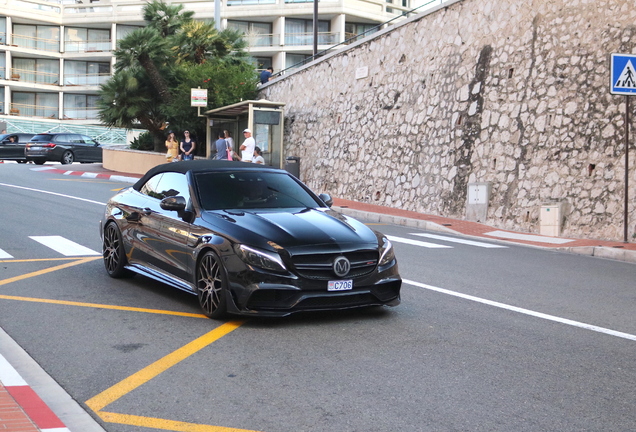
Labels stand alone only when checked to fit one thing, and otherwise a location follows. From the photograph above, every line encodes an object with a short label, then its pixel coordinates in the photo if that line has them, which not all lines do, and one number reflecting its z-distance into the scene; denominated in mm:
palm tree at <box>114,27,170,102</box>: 35031
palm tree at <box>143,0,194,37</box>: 38125
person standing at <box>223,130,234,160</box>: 26859
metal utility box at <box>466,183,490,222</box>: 19109
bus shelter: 28672
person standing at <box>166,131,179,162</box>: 29141
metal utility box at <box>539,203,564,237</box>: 16688
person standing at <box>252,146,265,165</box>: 23969
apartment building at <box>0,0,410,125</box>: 61875
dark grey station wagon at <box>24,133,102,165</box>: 38688
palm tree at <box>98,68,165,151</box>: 34812
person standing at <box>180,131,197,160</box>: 27234
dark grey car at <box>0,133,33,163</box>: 40875
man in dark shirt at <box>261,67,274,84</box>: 34594
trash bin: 28375
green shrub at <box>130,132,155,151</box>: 38625
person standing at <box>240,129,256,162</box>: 23844
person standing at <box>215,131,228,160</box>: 26797
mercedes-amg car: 6875
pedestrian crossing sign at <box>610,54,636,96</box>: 14031
